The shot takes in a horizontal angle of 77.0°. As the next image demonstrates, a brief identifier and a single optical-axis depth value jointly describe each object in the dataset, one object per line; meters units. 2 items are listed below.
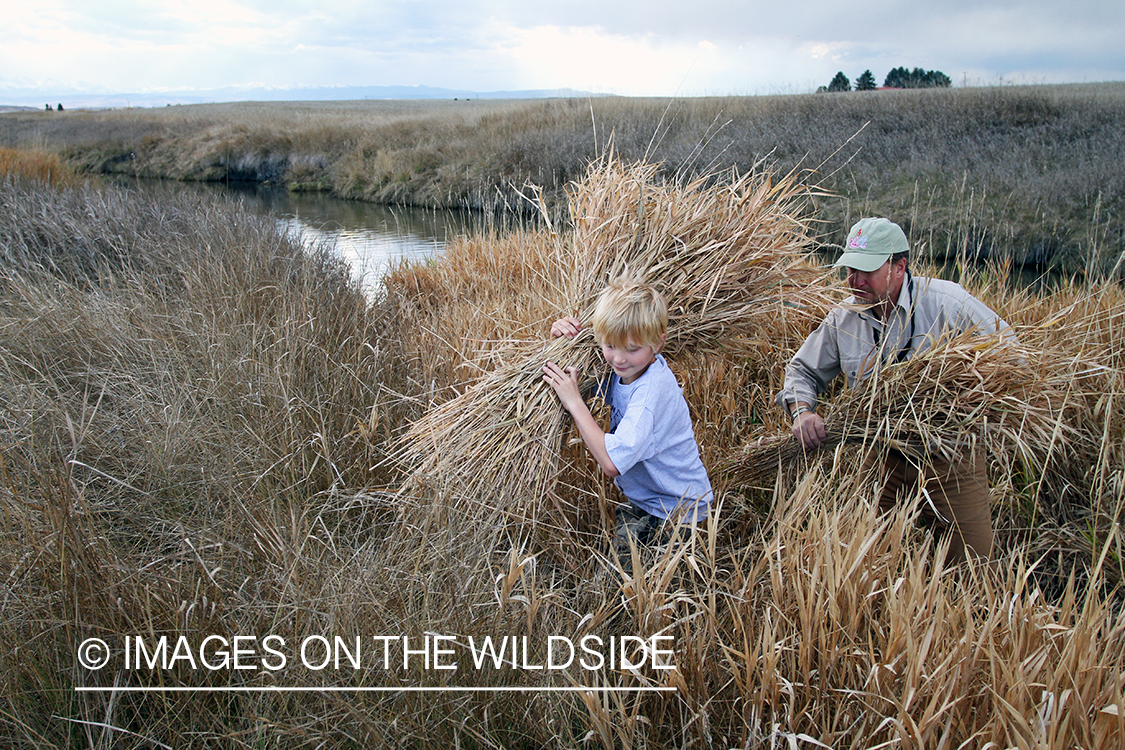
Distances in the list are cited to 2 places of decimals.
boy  1.93
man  2.34
